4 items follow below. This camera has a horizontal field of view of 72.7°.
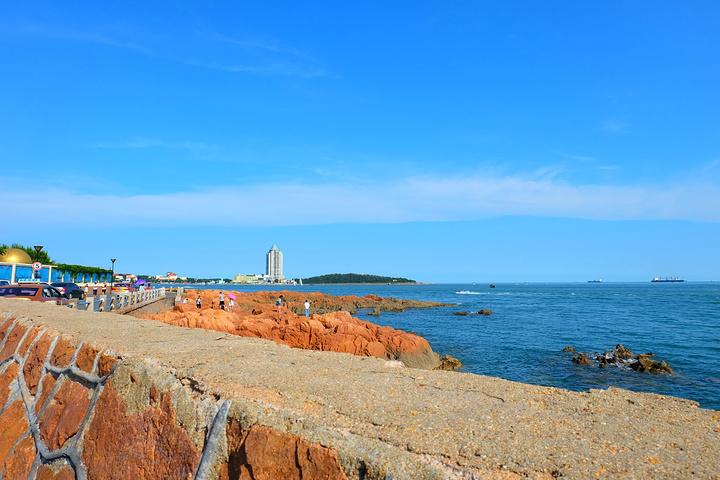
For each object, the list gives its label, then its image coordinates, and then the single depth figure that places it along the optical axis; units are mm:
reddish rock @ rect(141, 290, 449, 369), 18312
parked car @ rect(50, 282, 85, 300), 26509
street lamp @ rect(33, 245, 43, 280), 35288
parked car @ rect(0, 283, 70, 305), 17734
